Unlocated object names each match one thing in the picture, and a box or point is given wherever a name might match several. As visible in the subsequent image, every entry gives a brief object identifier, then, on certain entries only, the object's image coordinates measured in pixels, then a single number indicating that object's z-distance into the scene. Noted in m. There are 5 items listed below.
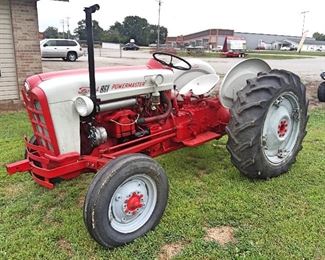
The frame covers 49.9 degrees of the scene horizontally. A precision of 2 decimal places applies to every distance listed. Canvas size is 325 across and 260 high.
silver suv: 25.28
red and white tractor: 2.75
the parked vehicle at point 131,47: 59.59
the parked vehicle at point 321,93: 8.84
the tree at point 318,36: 116.09
